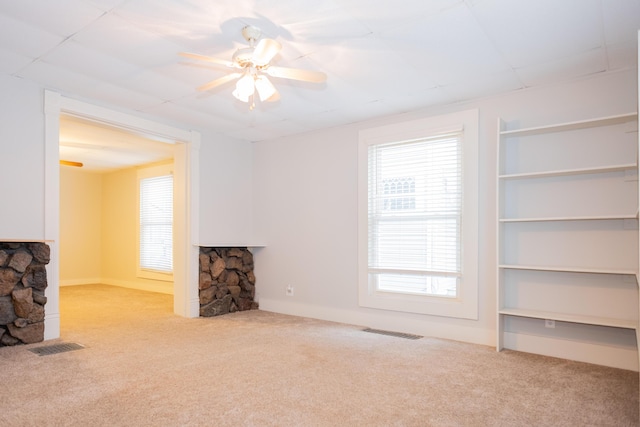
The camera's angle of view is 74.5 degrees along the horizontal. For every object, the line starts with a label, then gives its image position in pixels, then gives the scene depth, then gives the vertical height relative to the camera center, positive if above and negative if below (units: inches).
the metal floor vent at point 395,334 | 154.9 -46.1
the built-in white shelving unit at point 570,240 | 121.4 -8.5
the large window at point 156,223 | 275.9 -7.2
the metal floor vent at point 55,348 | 126.7 -42.4
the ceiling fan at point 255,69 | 96.5 +36.1
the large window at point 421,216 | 150.7 -1.5
